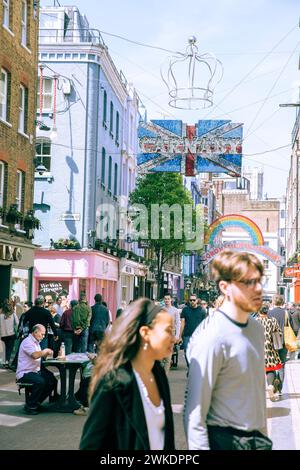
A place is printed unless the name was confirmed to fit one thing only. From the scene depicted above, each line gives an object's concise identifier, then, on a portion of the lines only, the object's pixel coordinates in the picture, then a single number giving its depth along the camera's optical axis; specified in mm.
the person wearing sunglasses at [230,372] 3541
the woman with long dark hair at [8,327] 17391
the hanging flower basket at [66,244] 32344
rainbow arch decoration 38219
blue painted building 33062
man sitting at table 10758
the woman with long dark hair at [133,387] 3186
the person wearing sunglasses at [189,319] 15203
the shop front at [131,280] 42281
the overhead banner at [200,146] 20250
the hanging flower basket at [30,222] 24180
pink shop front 32562
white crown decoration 16547
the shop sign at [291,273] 33262
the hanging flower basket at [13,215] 22170
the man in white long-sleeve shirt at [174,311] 16020
